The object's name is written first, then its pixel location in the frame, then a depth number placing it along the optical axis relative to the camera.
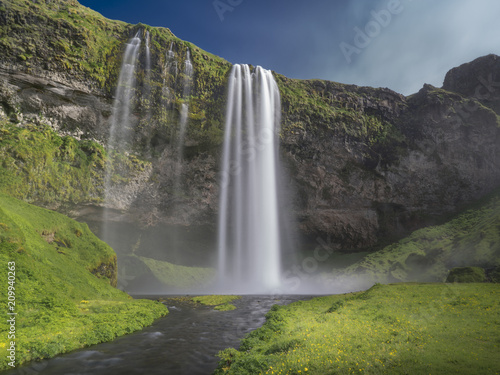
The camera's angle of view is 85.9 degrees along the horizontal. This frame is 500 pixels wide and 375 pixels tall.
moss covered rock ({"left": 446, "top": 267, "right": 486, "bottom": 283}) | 39.09
